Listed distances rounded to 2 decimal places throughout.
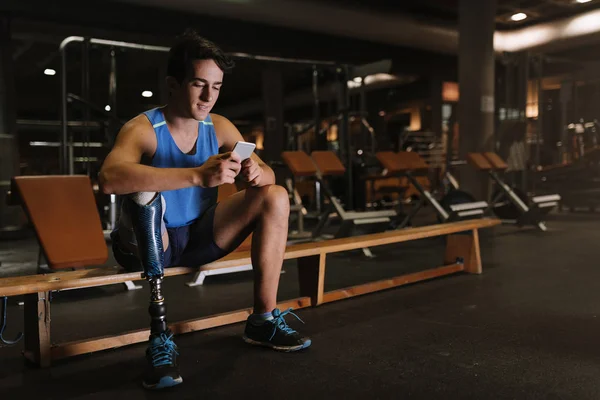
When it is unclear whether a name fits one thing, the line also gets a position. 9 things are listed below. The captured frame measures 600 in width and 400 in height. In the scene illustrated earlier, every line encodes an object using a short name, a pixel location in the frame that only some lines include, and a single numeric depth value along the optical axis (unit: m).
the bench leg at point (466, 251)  3.23
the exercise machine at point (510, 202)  5.55
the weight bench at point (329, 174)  4.05
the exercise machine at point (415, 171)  4.90
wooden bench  1.72
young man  1.52
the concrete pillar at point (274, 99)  9.70
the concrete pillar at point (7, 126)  5.88
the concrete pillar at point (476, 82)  6.98
